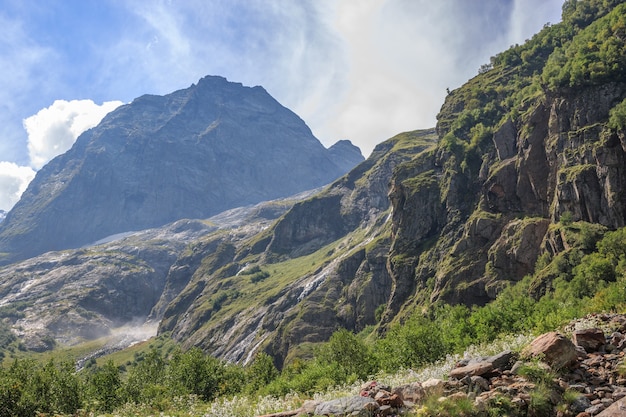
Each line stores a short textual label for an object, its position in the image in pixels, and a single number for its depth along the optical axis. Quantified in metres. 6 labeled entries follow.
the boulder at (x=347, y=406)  18.56
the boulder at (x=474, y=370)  20.61
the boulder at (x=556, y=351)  19.84
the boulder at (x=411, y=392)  19.53
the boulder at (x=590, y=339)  21.73
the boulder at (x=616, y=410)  15.62
